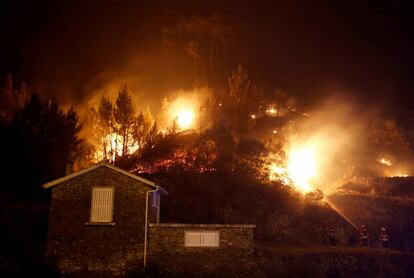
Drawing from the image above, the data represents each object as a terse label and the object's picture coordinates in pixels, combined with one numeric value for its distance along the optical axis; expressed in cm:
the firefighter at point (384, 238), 3103
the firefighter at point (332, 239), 3067
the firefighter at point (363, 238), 3139
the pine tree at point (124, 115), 4703
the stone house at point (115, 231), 2247
